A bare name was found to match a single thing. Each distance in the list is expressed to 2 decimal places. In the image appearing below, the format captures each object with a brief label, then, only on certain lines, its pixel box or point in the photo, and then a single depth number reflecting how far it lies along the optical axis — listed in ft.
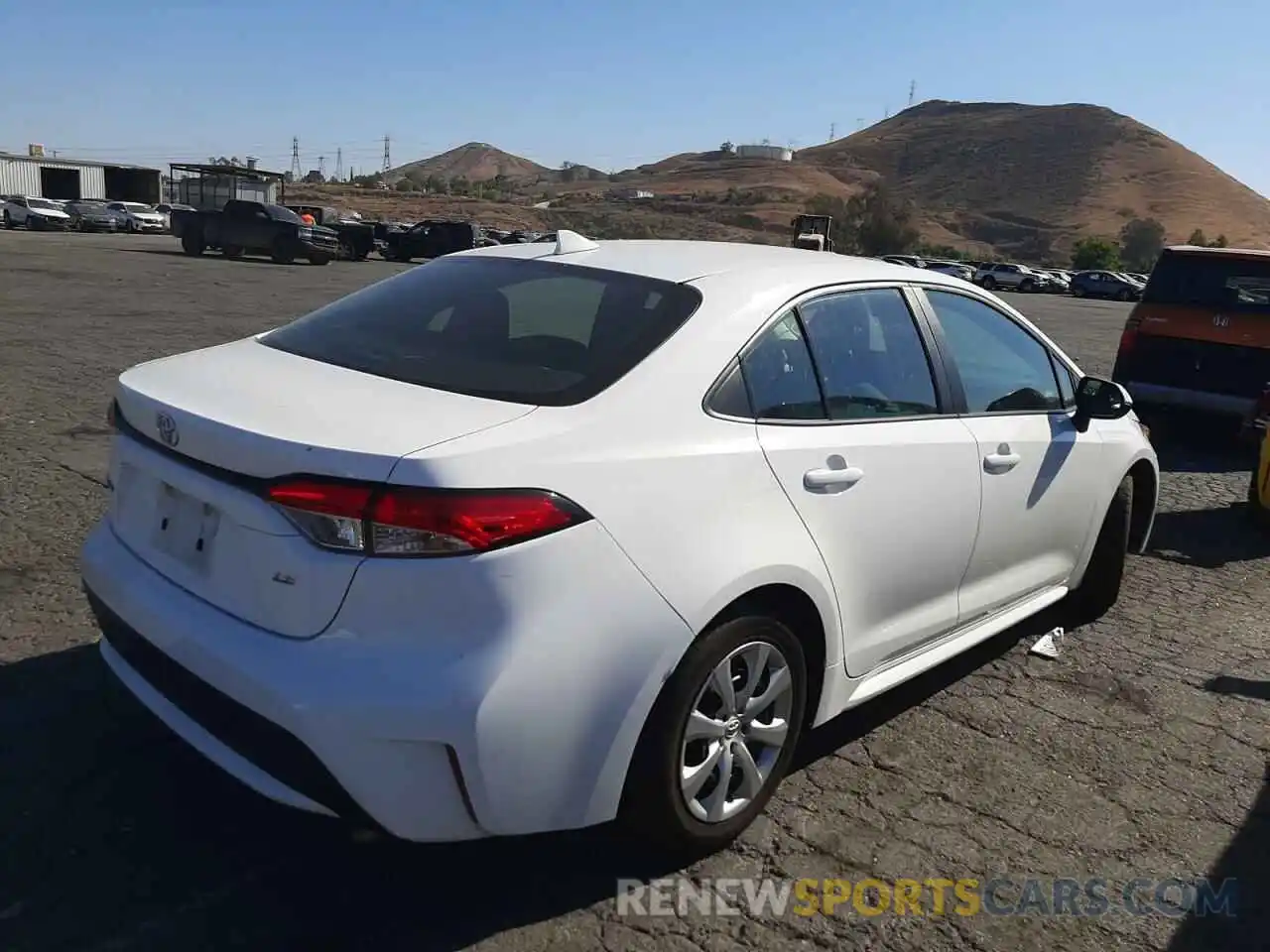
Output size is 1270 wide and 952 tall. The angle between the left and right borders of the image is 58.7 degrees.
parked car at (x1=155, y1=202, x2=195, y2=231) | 171.94
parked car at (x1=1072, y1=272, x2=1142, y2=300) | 161.52
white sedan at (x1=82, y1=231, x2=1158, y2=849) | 8.00
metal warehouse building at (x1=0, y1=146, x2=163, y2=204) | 221.46
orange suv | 29.94
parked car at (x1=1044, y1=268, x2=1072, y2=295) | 175.52
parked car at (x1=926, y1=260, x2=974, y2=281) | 158.06
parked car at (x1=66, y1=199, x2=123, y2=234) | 158.30
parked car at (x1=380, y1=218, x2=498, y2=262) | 121.08
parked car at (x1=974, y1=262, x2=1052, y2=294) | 172.55
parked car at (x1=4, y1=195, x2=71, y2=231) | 154.20
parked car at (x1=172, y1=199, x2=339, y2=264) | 101.81
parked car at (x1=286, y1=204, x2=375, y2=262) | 120.06
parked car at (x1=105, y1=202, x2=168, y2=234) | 164.76
